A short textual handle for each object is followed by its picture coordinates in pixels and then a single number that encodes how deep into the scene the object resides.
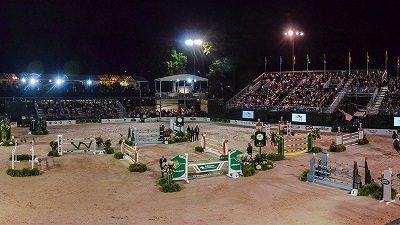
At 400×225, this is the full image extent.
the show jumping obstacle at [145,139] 33.34
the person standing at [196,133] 35.47
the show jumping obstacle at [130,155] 23.81
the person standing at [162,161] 21.12
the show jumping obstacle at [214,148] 26.34
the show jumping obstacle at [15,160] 22.76
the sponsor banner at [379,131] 41.23
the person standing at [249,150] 24.88
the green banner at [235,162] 21.76
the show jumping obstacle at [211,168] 20.58
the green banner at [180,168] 20.33
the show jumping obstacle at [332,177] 18.23
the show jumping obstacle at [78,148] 28.25
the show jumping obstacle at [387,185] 16.75
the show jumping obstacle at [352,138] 33.09
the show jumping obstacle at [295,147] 26.73
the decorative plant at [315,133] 32.62
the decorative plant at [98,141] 29.23
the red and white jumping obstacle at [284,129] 38.67
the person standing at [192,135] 35.13
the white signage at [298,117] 47.12
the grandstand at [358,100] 44.50
